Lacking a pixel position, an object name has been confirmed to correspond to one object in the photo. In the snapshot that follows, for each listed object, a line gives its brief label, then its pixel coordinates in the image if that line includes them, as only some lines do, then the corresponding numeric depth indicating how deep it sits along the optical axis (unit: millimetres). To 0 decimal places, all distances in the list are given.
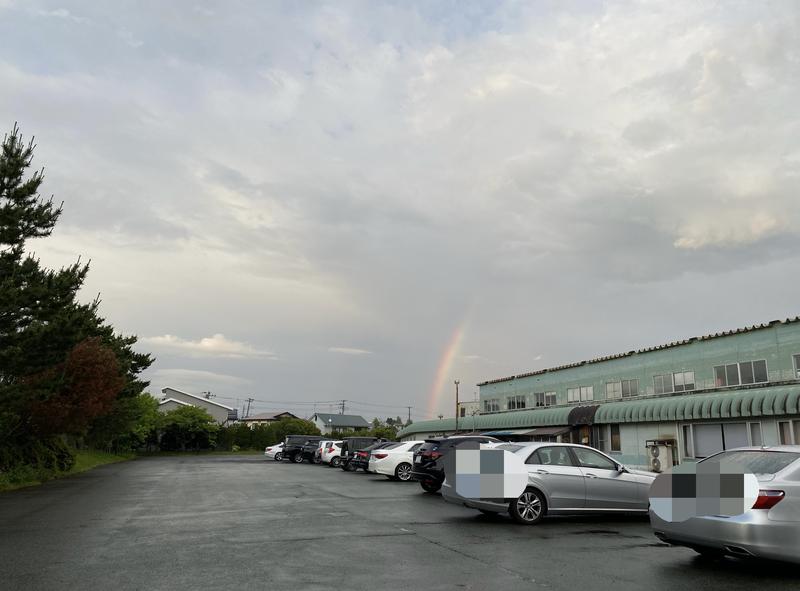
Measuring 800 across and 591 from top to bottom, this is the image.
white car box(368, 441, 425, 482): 22594
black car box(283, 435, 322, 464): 42869
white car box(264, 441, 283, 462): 46906
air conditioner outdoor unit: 29969
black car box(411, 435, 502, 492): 16719
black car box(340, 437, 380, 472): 30719
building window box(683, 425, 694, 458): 29672
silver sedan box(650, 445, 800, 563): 6453
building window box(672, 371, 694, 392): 33219
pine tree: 20062
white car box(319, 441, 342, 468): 35875
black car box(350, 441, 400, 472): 27328
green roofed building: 26375
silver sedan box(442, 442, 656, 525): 10930
